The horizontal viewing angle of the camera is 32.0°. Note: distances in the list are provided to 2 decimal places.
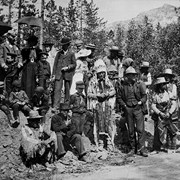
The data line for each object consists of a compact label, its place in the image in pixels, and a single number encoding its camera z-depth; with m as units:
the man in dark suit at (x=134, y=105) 8.55
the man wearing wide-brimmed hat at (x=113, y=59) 10.30
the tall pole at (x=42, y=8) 20.60
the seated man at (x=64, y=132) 7.59
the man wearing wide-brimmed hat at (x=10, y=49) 8.91
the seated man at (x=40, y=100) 8.54
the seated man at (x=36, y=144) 6.95
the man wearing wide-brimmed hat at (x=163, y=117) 8.84
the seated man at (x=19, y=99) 8.08
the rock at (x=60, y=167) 6.96
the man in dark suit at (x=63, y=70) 9.75
